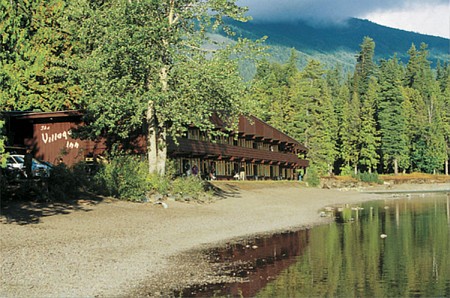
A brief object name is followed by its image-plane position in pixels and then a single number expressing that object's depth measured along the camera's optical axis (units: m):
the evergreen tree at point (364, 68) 176.62
